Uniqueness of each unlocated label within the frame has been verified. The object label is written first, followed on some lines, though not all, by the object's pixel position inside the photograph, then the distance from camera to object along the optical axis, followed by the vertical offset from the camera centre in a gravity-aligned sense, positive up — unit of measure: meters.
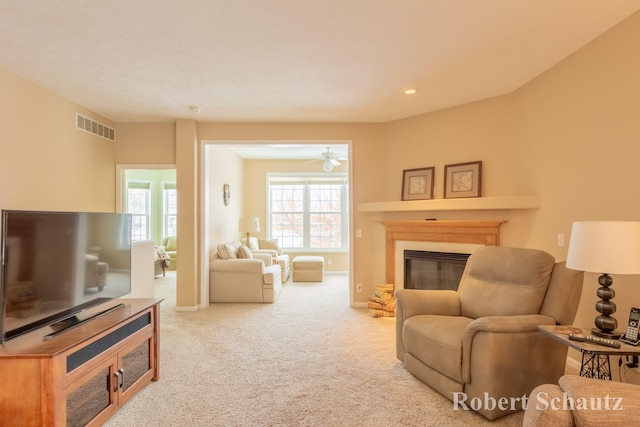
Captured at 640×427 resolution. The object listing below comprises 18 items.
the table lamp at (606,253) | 1.81 -0.20
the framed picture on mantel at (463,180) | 3.92 +0.45
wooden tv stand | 1.65 -0.85
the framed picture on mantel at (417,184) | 4.32 +0.45
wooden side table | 1.72 -0.69
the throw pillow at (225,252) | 5.27 -0.52
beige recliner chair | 2.11 -0.80
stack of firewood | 4.34 -1.11
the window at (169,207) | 8.53 +0.30
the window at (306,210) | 7.79 +0.19
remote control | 1.79 -0.67
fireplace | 3.80 -0.25
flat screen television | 1.76 -0.30
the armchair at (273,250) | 6.59 -0.64
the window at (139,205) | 8.04 +0.33
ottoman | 6.61 -1.04
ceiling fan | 5.93 +1.05
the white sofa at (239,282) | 5.01 -0.95
